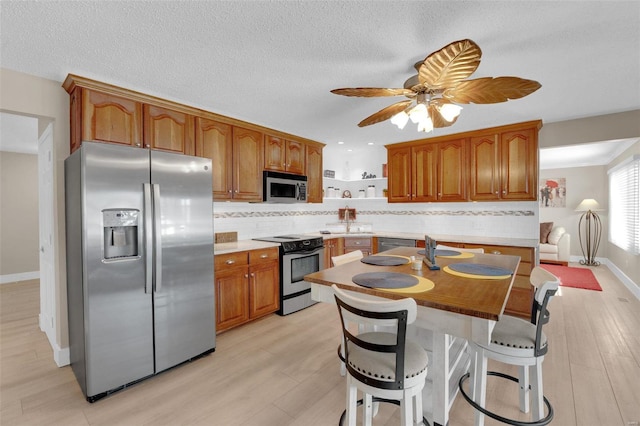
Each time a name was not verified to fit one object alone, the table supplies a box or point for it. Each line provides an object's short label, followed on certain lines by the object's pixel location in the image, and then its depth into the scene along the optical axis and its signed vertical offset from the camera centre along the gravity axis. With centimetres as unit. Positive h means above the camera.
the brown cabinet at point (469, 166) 375 +61
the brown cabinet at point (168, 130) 283 +83
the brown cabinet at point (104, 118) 244 +82
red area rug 497 -128
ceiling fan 149 +76
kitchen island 132 -44
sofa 652 -86
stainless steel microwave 390 +32
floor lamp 666 -52
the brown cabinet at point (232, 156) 332 +66
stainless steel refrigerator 208 -39
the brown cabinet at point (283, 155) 399 +80
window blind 453 +5
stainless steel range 369 -73
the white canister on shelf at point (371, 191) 532 +34
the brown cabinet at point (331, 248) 446 -58
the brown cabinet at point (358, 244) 475 -54
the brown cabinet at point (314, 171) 465 +63
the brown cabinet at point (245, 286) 307 -84
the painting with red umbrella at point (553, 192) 736 +41
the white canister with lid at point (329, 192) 537 +34
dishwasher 449 -51
